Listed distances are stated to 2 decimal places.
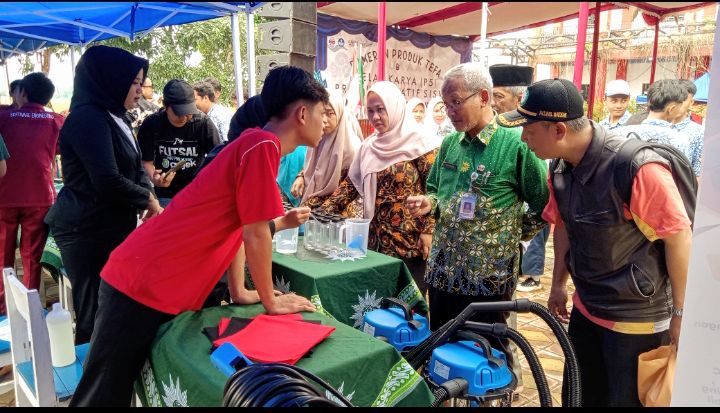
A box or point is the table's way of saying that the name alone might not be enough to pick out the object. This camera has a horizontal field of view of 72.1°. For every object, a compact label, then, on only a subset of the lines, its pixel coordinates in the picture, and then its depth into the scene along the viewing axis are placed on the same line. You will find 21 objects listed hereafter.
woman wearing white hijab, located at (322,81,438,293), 2.71
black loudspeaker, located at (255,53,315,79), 3.43
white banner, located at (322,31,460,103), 8.14
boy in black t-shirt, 3.74
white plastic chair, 1.70
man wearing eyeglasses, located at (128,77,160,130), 6.31
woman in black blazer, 2.46
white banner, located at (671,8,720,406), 0.98
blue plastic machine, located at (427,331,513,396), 1.59
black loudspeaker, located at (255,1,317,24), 3.38
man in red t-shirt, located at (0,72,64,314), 3.73
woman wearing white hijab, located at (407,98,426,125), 5.78
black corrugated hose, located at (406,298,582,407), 1.56
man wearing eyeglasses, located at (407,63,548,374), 2.21
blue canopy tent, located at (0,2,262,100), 5.31
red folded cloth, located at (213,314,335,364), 1.34
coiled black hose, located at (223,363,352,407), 0.77
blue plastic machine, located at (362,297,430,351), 1.92
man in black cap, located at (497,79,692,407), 1.59
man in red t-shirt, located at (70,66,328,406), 1.55
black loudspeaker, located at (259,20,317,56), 3.38
